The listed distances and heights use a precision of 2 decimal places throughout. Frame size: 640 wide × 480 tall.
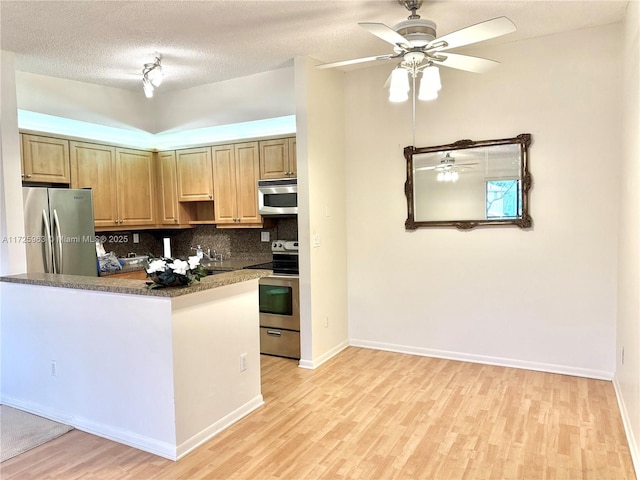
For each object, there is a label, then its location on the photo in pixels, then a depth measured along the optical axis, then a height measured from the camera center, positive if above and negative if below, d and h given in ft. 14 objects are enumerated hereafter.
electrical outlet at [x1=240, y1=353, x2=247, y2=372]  10.36 -3.25
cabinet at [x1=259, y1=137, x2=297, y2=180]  15.39 +2.21
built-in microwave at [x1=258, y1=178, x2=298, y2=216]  14.71 +0.84
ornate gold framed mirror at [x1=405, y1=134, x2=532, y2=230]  12.64 +0.97
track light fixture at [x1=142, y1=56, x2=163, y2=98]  12.54 +4.30
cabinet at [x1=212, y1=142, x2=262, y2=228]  16.25 +1.42
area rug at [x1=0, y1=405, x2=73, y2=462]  9.16 -4.47
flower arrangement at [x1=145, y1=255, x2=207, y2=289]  8.63 -0.92
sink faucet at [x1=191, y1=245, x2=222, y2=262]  18.68 -1.30
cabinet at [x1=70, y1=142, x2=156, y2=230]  15.79 +1.66
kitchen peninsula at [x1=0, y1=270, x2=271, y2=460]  8.72 -2.80
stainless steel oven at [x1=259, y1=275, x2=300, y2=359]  14.43 -3.10
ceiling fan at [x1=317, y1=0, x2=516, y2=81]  7.57 +3.21
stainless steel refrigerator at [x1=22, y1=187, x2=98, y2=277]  12.93 -0.11
